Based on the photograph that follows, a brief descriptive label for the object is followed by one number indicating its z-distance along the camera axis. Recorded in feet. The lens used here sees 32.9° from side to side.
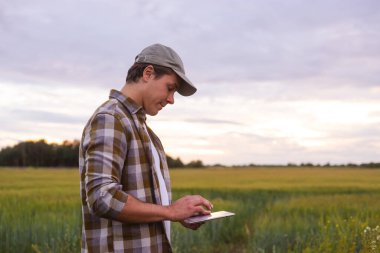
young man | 7.04
